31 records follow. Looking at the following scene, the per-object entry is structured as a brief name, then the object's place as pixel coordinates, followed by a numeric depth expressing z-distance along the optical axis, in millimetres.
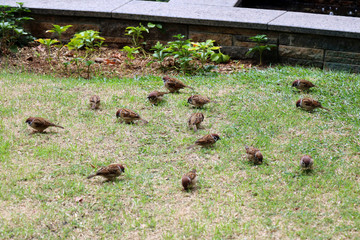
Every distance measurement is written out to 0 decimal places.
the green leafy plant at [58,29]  8867
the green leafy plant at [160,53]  8895
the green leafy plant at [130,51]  9016
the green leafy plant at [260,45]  8773
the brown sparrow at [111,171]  5184
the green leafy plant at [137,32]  9348
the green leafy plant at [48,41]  8710
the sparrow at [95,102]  7012
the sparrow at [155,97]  7242
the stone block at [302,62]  8885
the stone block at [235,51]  9328
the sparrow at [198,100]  7020
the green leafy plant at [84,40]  8641
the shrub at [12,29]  9219
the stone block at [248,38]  8969
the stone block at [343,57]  8547
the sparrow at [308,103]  6938
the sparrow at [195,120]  6435
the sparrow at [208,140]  5926
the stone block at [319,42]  8499
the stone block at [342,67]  8641
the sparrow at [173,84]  7652
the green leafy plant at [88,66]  8351
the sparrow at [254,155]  5559
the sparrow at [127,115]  6578
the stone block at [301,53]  8805
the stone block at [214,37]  9328
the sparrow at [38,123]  6188
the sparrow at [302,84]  7562
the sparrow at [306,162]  5355
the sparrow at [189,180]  5049
